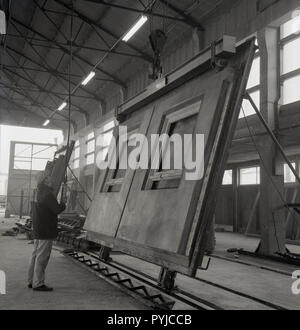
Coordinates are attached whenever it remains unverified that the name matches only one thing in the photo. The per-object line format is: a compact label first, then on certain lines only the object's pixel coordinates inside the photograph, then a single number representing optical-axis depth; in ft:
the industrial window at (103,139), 74.38
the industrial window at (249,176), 54.34
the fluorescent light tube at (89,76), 58.47
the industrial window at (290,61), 32.22
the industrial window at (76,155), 94.73
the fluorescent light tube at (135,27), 39.73
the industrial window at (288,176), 47.54
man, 17.37
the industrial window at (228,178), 60.03
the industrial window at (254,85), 36.11
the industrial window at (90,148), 83.67
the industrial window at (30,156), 106.83
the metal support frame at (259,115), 13.08
